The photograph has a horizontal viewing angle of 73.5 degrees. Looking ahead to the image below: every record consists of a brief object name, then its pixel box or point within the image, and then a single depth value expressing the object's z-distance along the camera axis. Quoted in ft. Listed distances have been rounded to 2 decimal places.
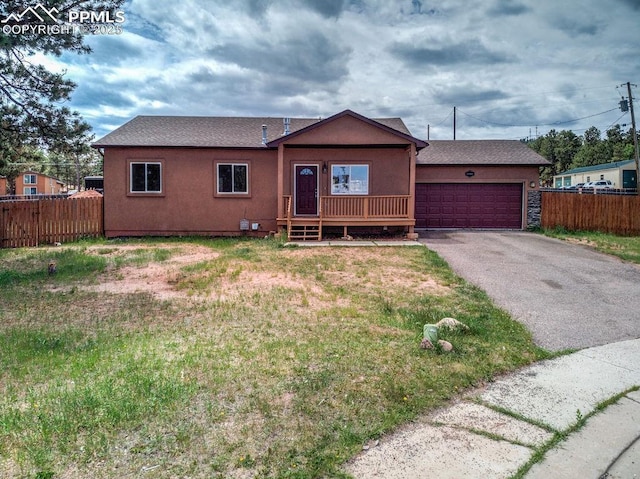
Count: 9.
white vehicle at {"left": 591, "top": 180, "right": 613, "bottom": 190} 137.32
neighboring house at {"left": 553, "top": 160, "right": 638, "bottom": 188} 143.43
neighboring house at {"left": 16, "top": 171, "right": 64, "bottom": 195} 177.46
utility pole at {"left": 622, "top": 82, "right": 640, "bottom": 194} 90.02
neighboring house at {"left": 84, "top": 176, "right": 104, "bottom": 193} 97.86
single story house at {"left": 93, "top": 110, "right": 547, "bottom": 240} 50.85
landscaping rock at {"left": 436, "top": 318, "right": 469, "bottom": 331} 16.79
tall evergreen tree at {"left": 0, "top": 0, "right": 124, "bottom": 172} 25.27
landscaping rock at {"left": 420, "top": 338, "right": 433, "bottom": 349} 15.00
